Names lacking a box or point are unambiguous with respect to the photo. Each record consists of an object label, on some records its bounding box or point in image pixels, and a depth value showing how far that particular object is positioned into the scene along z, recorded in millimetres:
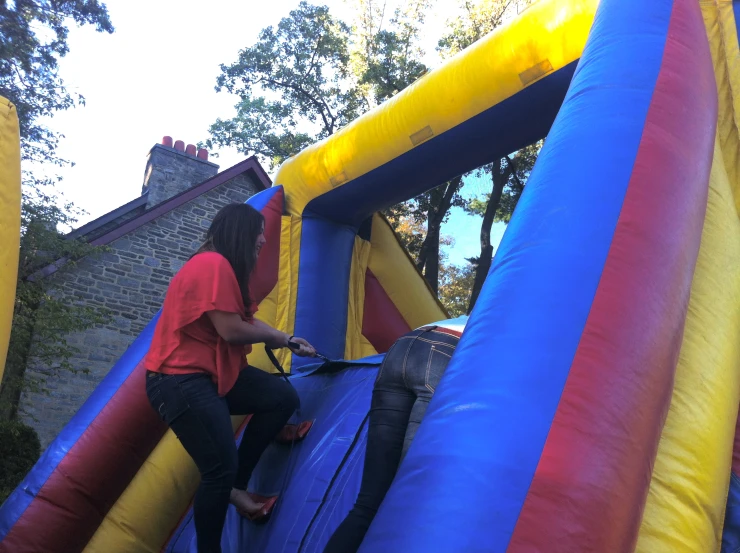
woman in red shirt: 2109
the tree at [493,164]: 12102
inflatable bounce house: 1279
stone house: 9633
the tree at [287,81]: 15211
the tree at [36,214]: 8430
